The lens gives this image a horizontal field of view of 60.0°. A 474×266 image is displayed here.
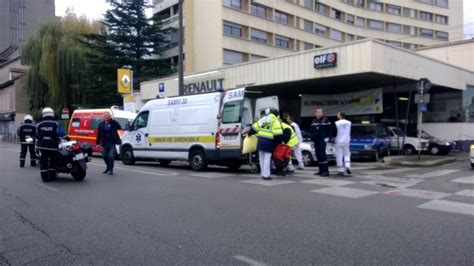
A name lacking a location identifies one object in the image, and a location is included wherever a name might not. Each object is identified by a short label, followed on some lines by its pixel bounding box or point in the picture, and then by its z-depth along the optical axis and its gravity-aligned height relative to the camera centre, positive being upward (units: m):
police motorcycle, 10.13 -0.66
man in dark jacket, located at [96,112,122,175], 11.96 -0.10
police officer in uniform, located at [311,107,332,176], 11.30 -0.11
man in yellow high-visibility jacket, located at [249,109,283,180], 10.57 -0.13
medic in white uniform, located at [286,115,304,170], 13.14 -0.54
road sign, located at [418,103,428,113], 15.51 +0.98
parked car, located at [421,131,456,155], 20.09 -0.70
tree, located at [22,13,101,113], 35.94 +6.19
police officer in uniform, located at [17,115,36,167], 14.08 -0.07
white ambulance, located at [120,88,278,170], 12.02 +0.11
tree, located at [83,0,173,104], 35.41 +7.85
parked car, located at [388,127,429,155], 19.97 -0.53
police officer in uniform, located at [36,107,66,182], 9.95 -0.20
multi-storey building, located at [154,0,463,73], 37.81 +12.10
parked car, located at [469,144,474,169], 13.44 -0.76
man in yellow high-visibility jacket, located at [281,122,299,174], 11.14 -0.11
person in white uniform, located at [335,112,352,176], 11.45 -0.30
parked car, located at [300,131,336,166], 14.66 -0.78
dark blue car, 17.27 -0.37
